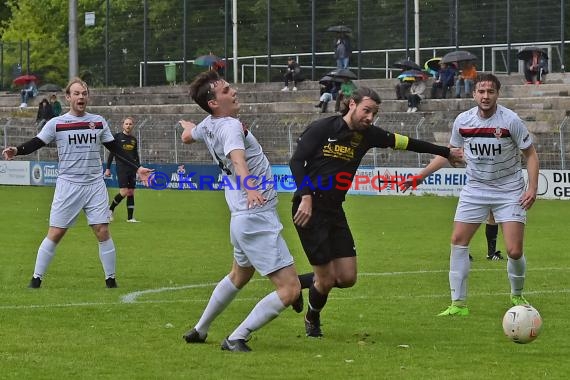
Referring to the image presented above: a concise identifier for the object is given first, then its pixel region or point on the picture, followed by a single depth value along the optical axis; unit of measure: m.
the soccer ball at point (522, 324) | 9.73
